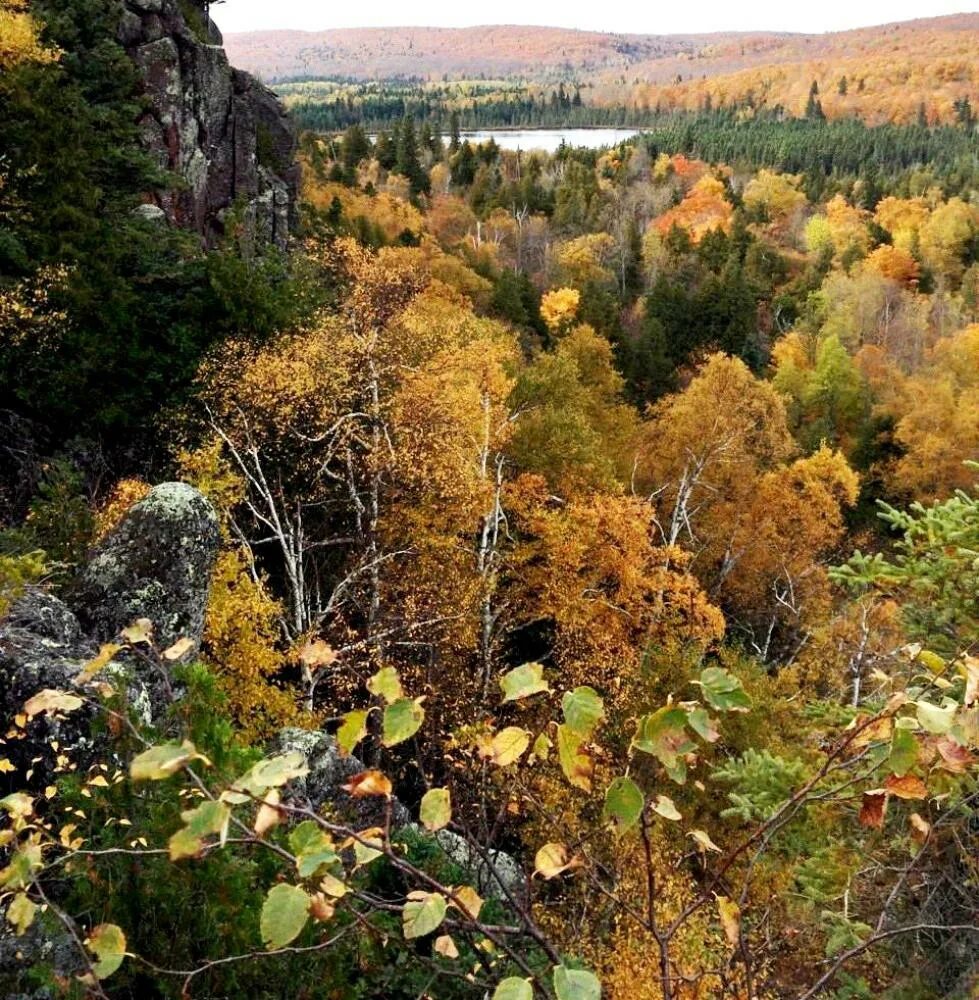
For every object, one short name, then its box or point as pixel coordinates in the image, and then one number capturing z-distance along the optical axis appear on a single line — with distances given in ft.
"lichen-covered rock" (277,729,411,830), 31.32
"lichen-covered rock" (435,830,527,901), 30.70
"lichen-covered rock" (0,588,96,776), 20.58
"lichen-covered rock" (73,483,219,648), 31.78
